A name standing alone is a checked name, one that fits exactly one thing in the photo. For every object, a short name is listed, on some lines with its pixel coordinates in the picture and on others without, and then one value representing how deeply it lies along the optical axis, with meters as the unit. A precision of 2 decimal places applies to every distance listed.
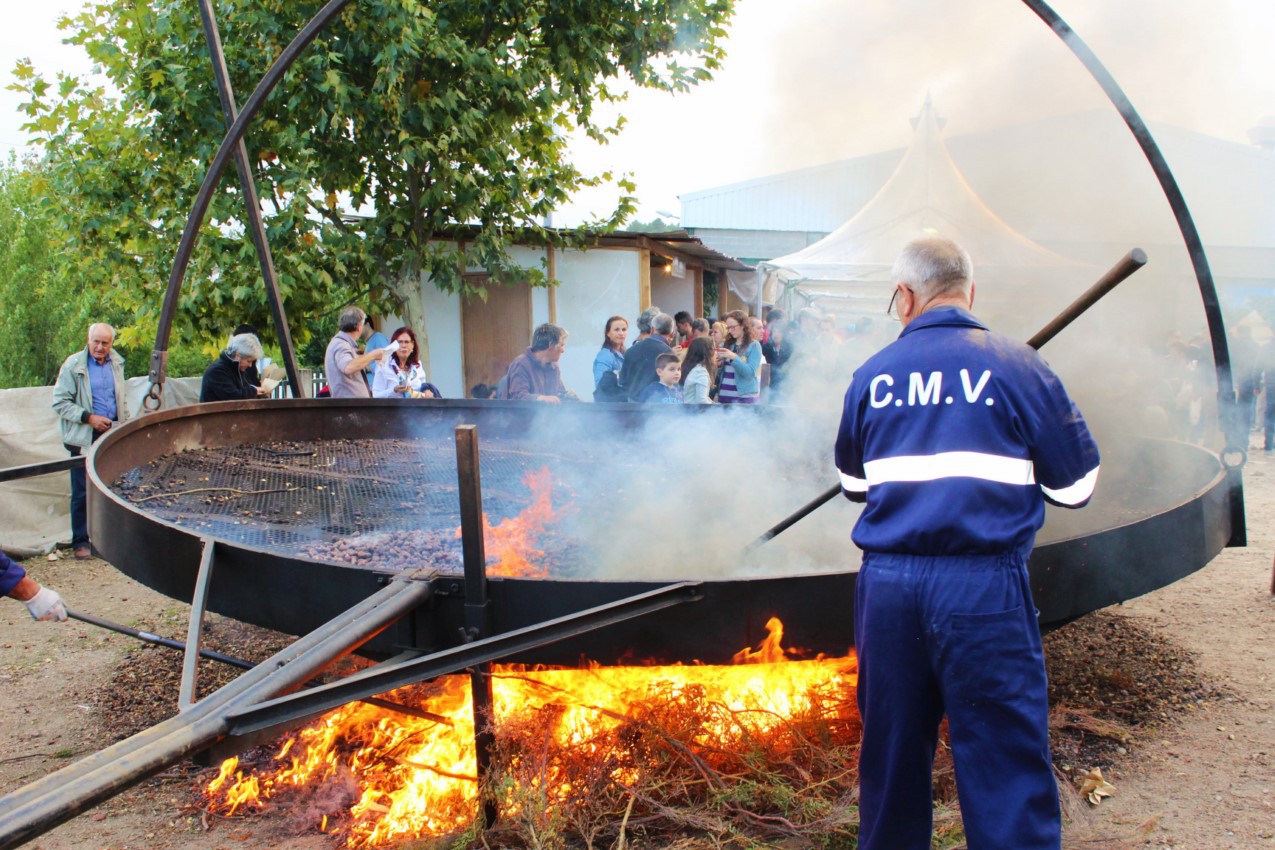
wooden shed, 11.16
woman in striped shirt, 7.05
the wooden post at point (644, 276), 11.76
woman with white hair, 5.96
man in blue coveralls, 1.88
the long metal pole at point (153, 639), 3.10
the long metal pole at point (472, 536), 2.24
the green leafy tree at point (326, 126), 7.43
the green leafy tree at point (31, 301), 13.18
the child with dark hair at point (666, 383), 5.89
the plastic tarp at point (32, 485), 6.36
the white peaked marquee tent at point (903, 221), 10.86
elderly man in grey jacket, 5.95
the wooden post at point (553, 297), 11.29
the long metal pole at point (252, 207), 4.08
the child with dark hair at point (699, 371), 6.14
